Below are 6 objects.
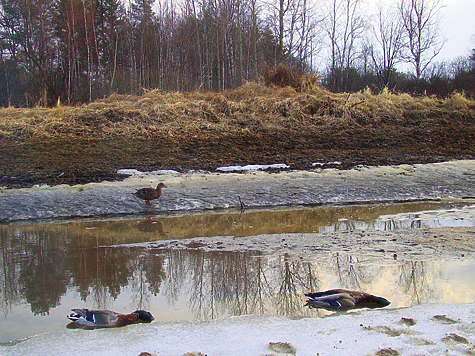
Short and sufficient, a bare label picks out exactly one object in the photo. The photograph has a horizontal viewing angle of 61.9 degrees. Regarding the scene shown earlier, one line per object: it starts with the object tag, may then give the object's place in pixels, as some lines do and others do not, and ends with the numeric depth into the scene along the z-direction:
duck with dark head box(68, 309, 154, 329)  3.00
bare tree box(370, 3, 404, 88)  30.92
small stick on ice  8.03
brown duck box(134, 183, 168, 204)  7.75
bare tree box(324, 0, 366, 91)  30.41
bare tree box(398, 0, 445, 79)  30.17
